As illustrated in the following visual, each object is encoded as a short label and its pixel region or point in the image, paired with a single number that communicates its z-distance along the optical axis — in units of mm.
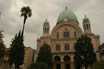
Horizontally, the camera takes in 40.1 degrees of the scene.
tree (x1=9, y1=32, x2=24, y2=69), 32875
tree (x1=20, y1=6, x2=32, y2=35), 33822
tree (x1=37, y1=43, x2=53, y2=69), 42438
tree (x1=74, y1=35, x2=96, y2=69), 34562
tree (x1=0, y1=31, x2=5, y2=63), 27980
